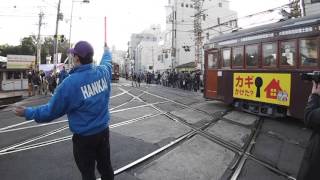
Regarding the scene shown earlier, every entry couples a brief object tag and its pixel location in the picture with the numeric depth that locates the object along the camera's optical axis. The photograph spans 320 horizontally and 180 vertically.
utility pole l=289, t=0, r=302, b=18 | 30.81
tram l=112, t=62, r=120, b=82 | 65.72
